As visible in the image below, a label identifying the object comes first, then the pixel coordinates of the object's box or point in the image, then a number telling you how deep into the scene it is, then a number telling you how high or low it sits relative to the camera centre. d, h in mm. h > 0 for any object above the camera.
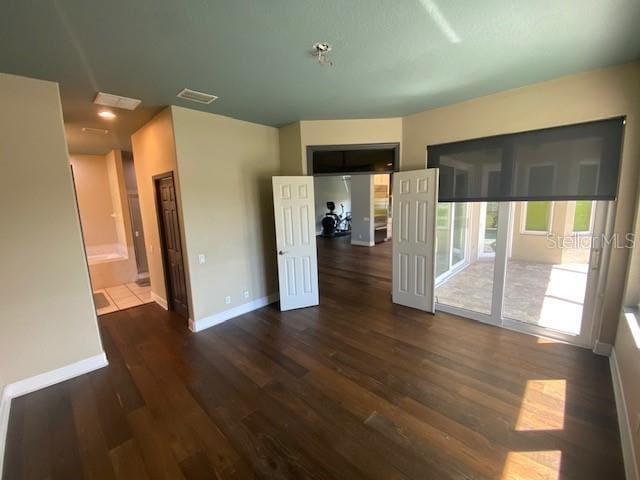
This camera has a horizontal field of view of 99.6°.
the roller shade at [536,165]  2586 +338
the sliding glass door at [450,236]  4031 -619
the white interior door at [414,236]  3656 -523
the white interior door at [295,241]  3914 -558
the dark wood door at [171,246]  3709 -554
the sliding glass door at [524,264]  3000 -1090
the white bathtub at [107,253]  5668 -965
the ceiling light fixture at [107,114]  3238 +1168
